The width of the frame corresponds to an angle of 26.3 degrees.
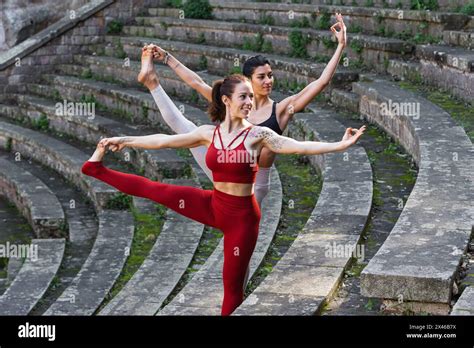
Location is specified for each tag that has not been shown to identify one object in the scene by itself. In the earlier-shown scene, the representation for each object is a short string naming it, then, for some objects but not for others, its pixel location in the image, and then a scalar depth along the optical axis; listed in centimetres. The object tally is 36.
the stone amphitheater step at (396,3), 1232
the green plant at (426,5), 1253
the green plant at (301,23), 1395
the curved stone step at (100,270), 815
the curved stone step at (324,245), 579
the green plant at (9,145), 1461
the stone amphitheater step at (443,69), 994
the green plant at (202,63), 1462
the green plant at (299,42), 1328
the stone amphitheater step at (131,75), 1273
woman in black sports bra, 639
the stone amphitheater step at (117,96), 1344
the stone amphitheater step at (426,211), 536
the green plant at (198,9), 1634
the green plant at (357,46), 1217
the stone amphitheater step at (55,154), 1121
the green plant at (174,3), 1699
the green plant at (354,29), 1291
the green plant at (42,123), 1513
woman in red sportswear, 579
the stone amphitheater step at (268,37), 1183
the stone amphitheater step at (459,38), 1098
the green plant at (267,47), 1403
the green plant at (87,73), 1625
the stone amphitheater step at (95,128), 1095
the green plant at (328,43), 1270
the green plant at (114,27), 1733
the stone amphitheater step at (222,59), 1210
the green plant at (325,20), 1357
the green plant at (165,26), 1652
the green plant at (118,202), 1080
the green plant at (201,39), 1566
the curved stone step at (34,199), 1087
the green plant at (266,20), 1477
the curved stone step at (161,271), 742
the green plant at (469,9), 1160
